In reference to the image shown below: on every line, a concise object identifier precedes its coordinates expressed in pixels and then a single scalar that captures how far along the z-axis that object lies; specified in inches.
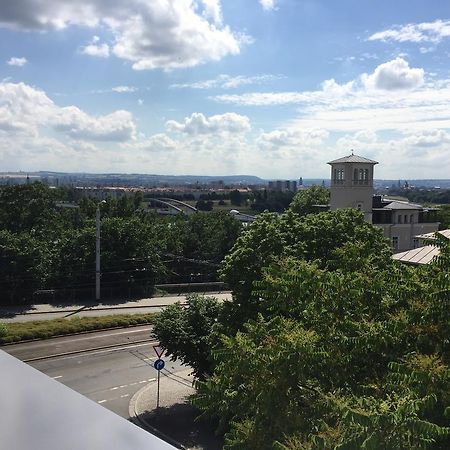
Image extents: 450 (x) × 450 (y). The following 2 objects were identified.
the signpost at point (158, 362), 508.4
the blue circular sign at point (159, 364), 507.1
